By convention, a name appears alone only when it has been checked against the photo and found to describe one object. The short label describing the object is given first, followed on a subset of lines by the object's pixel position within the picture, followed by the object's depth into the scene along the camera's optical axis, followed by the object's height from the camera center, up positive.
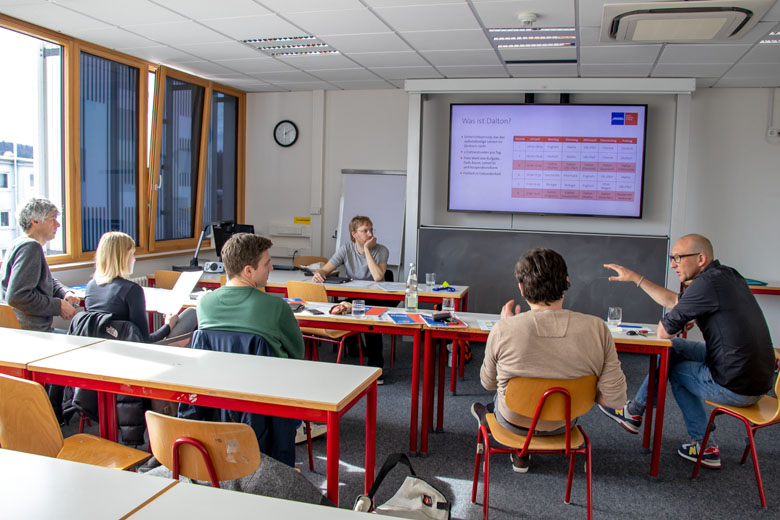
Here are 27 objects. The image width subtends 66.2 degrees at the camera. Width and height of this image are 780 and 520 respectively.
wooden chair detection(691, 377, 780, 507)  2.92 -0.97
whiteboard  6.94 +0.06
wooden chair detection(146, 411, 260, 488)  1.80 -0.75
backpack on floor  1.92 -0.96
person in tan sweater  2.48 -0.53
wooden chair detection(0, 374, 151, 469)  1.99 -0.76
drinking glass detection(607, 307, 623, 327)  3.49 -0.59
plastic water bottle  4.07 -0.57
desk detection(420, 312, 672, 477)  3.15 -0.78
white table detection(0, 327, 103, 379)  2.47 -0.68
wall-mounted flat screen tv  6.11 +0.58
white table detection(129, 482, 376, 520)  1.38 -0.72
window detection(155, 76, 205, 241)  6.26 +0.46
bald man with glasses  3.03 -0.61
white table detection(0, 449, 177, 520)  1.38 -0.71
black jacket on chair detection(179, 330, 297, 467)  2.46 -0.89
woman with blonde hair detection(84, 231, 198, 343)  3.12 -0.45
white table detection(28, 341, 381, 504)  2.13 -0.68
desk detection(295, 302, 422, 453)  3.37 -0.71
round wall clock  7.33 +0.89
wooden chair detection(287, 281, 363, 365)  4.39 -0.67
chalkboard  6.00 -0.51
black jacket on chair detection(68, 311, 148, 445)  2.81 -0.99
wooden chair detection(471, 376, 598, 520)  2.49 -0.80
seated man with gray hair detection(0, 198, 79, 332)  3.65 -0.48
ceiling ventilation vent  3.63 +1.27
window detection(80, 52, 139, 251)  5.27 +0.47
